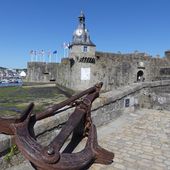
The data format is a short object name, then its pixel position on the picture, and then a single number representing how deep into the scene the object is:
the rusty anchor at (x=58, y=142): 1.44
